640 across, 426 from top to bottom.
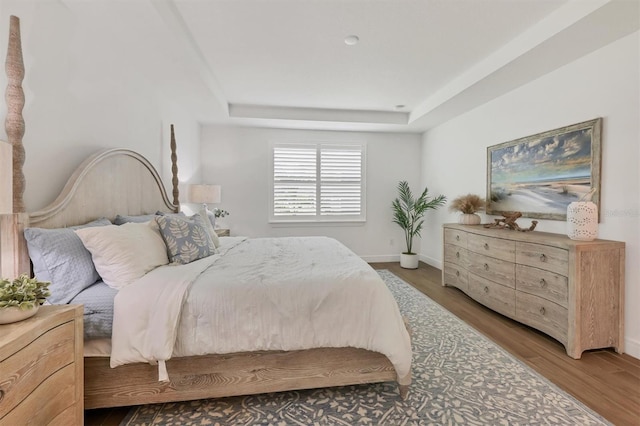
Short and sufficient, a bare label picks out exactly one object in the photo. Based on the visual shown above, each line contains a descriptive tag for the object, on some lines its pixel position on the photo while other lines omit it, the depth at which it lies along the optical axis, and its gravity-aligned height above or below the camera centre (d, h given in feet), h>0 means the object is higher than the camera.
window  16.83 +1.54
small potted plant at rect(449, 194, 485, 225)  12.04 +0.08
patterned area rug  5.13 -3.73
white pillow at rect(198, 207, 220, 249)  8.97 -0.96
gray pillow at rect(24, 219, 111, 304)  4.82 -0.96
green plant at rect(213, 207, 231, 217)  15.03 -0.29
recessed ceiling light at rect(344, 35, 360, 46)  8.48 +5.06
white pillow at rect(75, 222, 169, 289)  5.35 -0.91
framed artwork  8.16 +1.31
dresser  7.13 -2.05
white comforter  4.85 -1.91
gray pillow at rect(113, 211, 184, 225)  7.30 -0.32
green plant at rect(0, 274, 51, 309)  3.50 -1.11
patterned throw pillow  6.73 -0.79
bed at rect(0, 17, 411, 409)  4.81 -2.70
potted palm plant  16.02 -0.13
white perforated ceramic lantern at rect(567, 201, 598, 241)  7.51 -0.26
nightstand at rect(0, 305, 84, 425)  3.13 -2.03
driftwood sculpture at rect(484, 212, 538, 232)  9.58 -0.43
